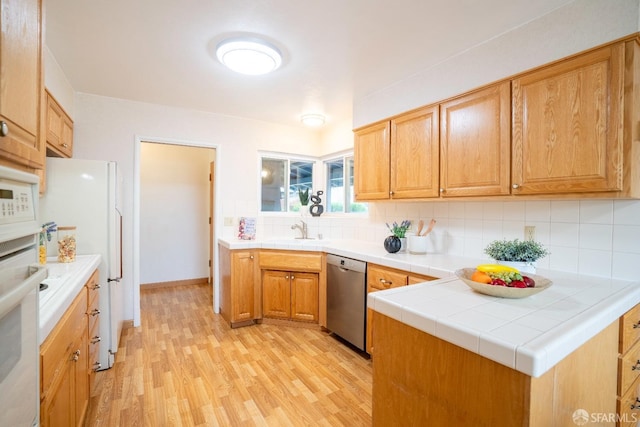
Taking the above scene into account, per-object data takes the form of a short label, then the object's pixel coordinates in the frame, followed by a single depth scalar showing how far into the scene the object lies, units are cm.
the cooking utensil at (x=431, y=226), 247
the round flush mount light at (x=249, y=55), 190
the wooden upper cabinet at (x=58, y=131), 212
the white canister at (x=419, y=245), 244
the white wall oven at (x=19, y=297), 59
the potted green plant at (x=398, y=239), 248
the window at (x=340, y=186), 373
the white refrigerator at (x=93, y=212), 214
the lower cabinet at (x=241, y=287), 302
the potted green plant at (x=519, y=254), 158
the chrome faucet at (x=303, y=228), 355
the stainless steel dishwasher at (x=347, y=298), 245
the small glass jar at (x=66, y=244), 199
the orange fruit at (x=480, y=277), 121
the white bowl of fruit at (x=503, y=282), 114
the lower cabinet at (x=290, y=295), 298
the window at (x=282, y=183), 388
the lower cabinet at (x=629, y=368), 128
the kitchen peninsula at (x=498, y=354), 80
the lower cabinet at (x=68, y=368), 102
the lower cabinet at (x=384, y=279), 205
